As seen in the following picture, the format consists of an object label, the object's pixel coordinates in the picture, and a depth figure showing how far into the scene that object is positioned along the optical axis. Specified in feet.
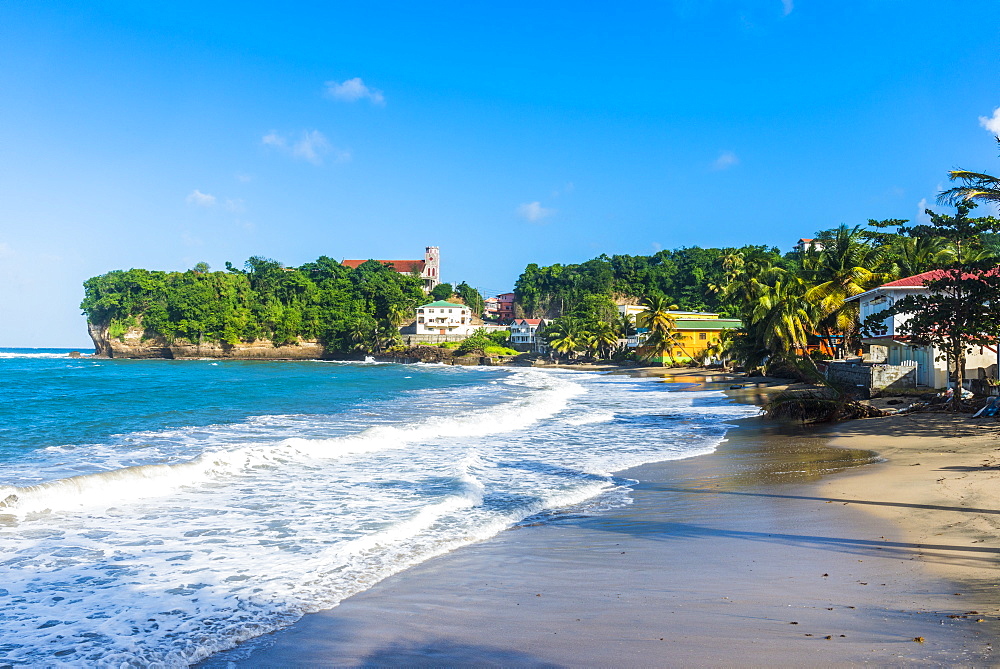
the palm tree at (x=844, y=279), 130.93
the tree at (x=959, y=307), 56.65
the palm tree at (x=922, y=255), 128.98
